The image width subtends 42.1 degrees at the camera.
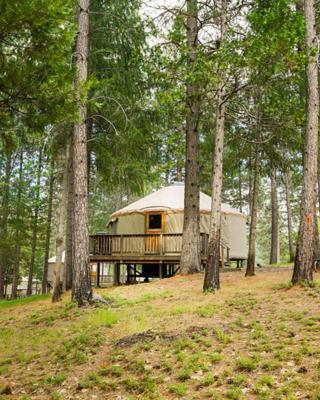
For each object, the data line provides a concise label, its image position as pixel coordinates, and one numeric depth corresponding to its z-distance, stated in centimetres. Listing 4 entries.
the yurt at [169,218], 1681
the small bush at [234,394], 406
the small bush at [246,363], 465
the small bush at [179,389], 437
